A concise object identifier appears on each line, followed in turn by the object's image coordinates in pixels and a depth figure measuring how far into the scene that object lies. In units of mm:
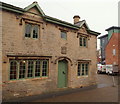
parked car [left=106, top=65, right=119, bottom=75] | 25841
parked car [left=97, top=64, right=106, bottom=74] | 28798
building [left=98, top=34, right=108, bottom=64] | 40591
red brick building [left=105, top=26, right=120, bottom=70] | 29172
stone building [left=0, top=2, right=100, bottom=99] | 7930
